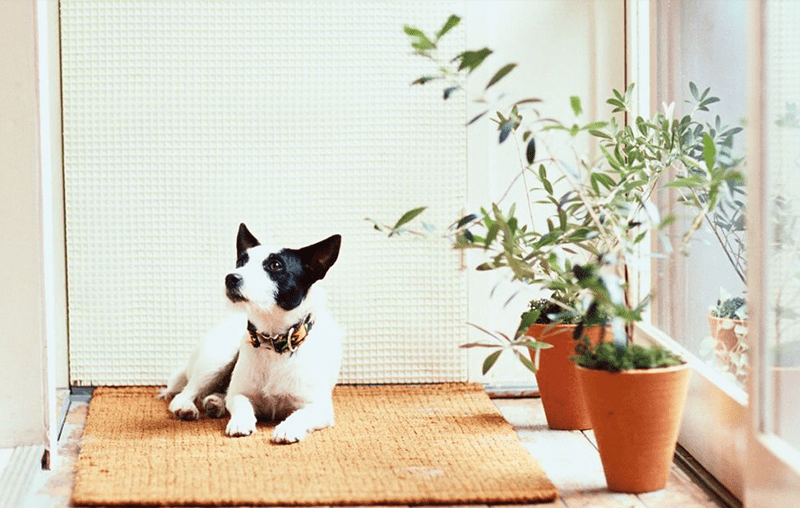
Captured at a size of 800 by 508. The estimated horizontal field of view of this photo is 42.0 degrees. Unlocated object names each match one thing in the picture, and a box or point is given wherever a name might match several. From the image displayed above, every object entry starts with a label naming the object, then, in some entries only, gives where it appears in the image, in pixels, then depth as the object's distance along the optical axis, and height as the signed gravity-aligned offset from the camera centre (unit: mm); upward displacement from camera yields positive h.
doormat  2117 -529
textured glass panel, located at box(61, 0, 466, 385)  3080 +180
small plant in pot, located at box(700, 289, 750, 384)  2279 -259
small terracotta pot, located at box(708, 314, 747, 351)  2354 -250
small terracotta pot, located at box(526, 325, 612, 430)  2590 -394
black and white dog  2600 -301
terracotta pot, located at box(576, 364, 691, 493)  2064 -393
